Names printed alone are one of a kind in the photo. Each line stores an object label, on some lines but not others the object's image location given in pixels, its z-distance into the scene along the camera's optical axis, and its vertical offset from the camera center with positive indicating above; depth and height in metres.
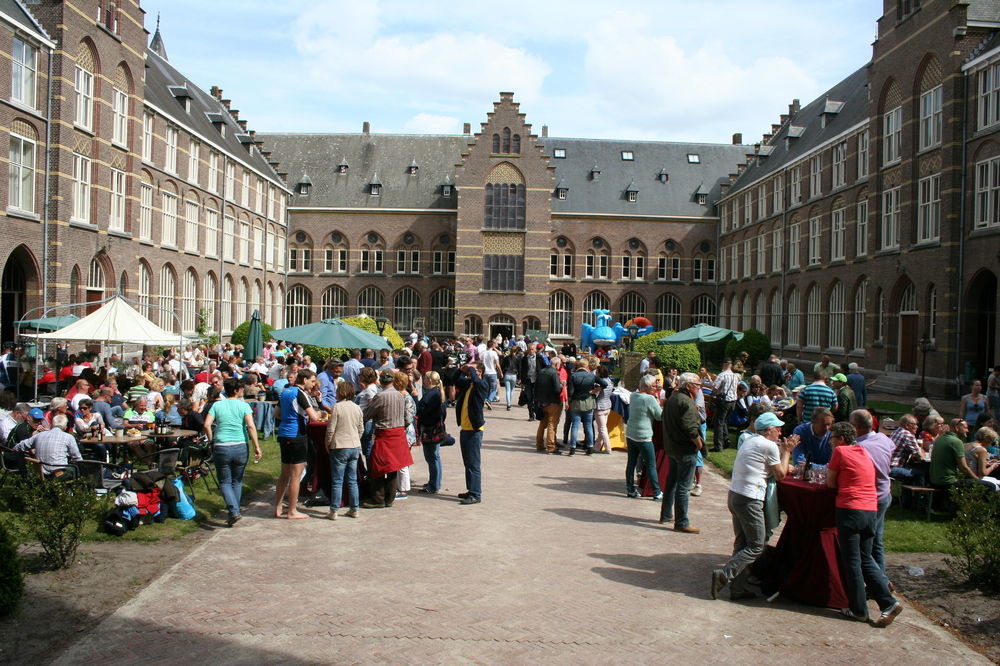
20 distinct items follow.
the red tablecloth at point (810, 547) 7.21 -2.00
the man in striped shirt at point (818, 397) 12.89 -0.97
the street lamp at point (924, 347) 25.72 -0.18
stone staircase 26.69 -1.51
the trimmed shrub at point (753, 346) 34.78 -0.42
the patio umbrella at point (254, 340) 21.88 -0.44
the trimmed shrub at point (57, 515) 7.38 -1.88
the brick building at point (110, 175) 22.58 +5.40
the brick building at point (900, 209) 24.78 +5.18
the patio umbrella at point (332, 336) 16.41 -0.20
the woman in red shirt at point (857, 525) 6.90 -1.67
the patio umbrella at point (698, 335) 22.48 +0.03
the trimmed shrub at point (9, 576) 6.42 -2.17
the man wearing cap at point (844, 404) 13.58 -1.13
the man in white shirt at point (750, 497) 7.32 -1.55
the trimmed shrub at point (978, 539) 7.63 -1.96
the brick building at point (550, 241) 51.38 +6.06
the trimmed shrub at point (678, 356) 24.27 -0.65
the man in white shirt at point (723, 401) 15.71 -1.31
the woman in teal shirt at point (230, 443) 9.32 -1.44
